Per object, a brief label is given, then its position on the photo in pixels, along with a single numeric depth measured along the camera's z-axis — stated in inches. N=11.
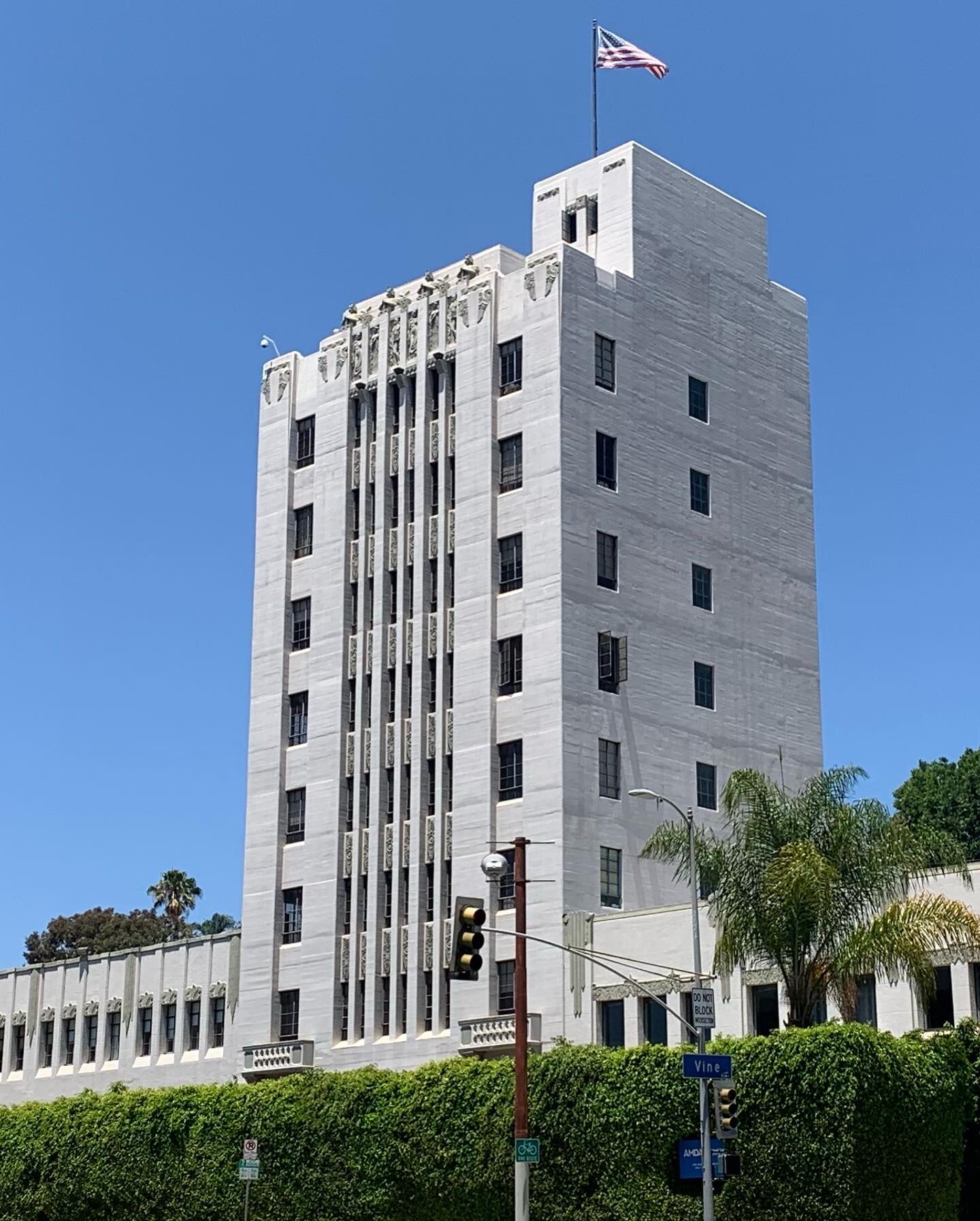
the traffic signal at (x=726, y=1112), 1740.9
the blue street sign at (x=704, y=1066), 1716.3
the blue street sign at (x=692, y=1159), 1766.7
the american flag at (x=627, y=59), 2883.9
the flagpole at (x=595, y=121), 3120.1
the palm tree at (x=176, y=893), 5531.5
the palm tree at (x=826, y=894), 1979.6
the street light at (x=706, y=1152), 1720.0
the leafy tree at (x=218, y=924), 6063.0
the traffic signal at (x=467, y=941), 1428.4
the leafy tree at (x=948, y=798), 3629.4
